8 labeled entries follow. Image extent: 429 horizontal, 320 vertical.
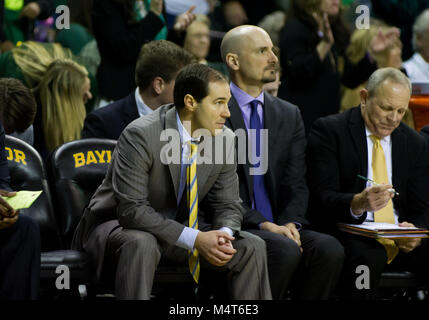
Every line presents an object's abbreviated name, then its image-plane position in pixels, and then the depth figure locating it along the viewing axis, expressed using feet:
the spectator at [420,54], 41.78
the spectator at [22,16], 41.63
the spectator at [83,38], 37.58
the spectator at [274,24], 39.78
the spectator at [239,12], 45.91
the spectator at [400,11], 49.42
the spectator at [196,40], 39.58
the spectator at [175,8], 42.16
